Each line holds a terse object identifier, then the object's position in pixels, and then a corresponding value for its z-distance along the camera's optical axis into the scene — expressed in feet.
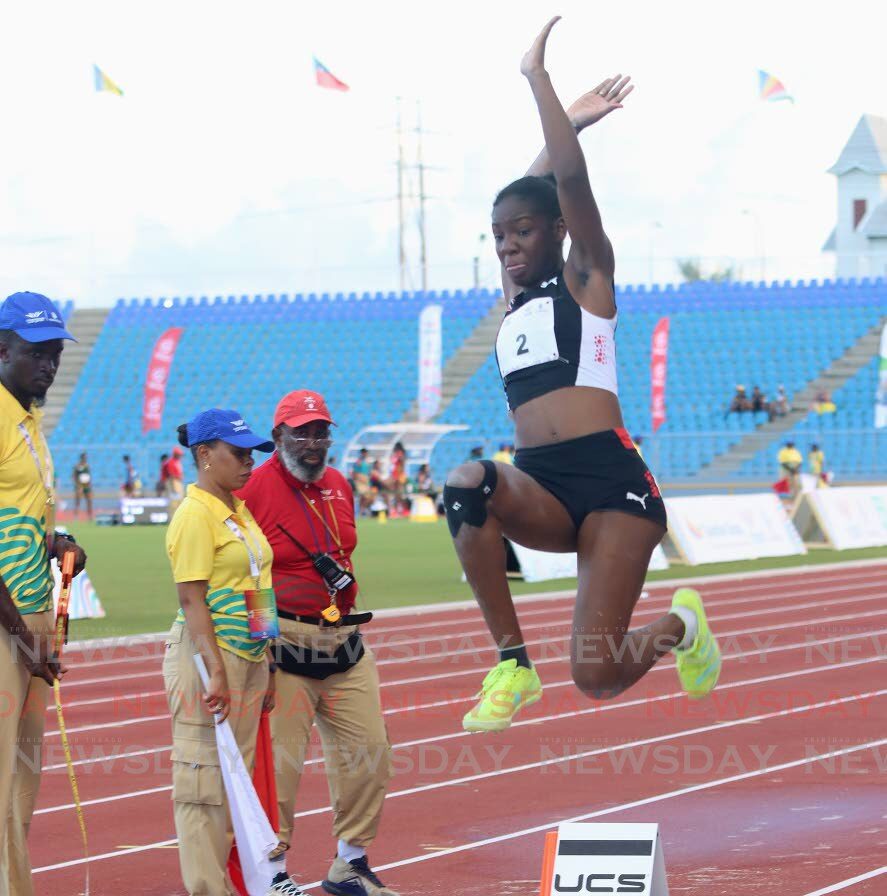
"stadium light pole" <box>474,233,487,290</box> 187.59
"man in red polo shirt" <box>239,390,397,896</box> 19.16
